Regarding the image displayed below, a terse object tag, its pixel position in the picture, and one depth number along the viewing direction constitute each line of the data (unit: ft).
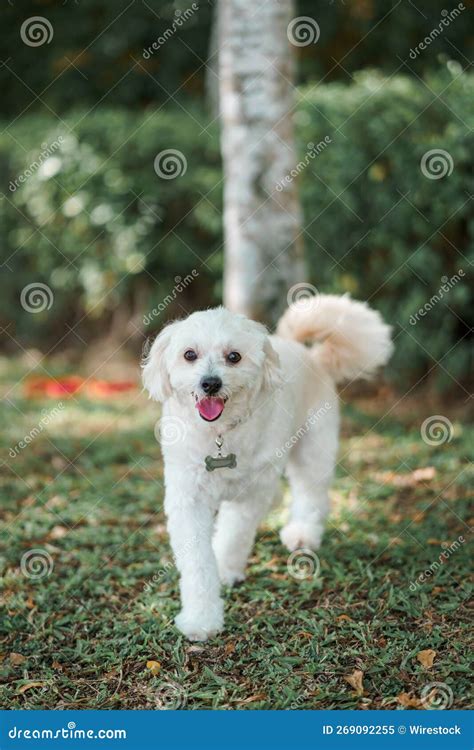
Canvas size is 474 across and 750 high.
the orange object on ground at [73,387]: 25.79
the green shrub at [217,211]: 20.85
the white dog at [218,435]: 10.66
